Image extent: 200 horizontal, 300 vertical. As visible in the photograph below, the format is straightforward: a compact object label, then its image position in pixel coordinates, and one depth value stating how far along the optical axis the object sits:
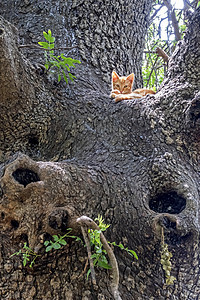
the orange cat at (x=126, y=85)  2.42
